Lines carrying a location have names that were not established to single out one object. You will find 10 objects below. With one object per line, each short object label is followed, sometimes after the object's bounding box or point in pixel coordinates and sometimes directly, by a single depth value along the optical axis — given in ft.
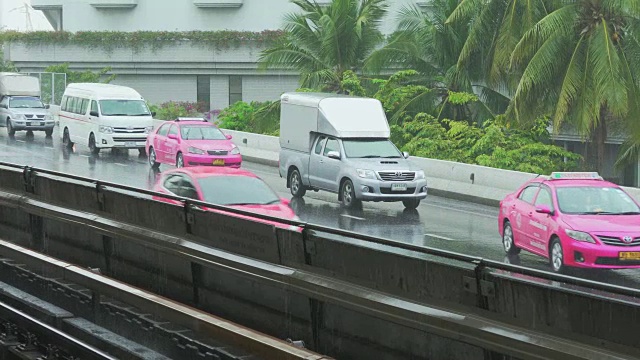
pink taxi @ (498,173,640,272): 60.44
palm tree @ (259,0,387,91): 156.04
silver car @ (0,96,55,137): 163.43
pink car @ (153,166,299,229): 60.95
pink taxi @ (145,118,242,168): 113.50
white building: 216.13
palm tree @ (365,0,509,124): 140.67
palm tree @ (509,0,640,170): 105.91
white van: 133.39
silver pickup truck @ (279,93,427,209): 91.20
